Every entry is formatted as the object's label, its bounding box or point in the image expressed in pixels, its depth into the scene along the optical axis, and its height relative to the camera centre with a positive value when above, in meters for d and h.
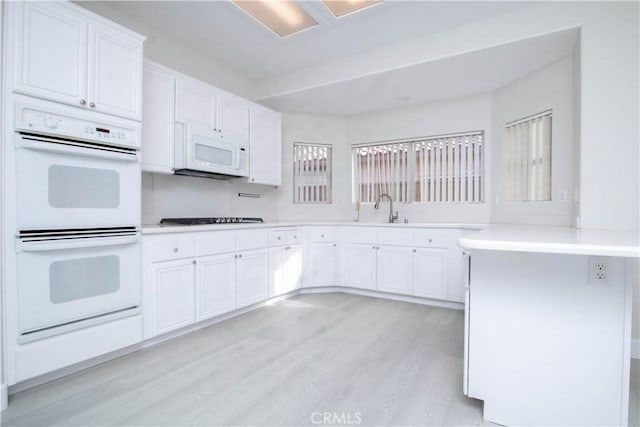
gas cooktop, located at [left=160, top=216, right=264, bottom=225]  2.97 -0.09
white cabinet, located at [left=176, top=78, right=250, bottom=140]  2.88 +0.99
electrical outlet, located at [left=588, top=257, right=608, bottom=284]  1.37 -0.23
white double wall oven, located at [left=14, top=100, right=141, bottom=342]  1.77 -0.05
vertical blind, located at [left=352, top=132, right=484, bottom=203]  3.92 +0.57
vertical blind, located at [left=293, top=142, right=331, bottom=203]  4.59 +0.56
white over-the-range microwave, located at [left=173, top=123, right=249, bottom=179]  2.89 +0.56
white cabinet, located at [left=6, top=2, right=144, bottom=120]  1.75 +0.91
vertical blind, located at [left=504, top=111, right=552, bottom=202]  3.09 +0.56
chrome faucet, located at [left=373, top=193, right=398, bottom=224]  4.24 +0.00
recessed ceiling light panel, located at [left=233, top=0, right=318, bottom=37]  2.65 +1.69
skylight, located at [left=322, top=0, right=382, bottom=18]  2.62 +1.69
